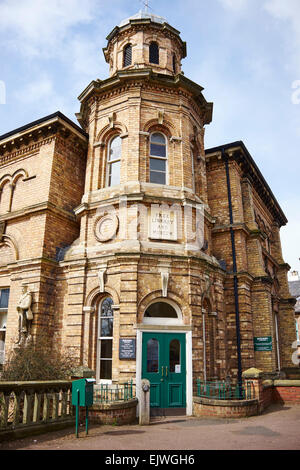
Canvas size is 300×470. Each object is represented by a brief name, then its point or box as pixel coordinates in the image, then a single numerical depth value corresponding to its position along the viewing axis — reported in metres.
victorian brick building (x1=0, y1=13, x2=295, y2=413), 11.58
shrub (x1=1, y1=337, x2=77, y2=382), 9.55
